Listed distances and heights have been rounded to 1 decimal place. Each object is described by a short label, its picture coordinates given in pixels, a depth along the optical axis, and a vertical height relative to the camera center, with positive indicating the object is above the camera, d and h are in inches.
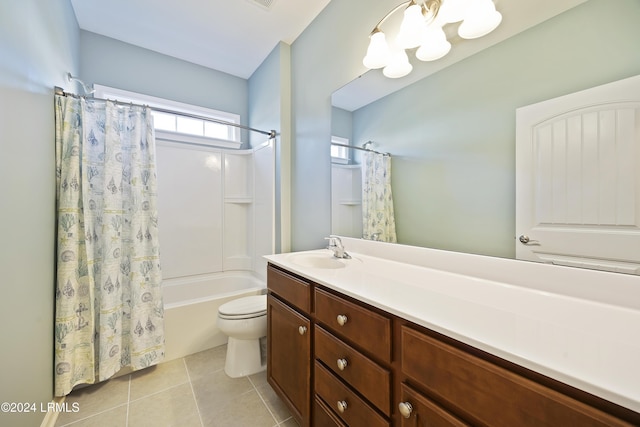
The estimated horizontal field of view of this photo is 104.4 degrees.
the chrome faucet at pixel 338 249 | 58.7 -9.3
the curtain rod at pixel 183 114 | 58.9 +30.8
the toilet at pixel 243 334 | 67.0 -33.7
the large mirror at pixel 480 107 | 30.4 +16.9
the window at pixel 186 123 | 90.2 +37.3
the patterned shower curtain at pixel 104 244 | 57.6 -8.0
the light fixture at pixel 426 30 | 39.4 +32.9
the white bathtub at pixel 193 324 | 75.6 -35.2
